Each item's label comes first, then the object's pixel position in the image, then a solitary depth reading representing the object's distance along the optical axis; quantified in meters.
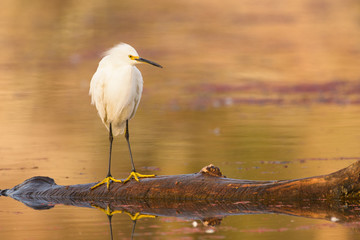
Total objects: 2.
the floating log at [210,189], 16.94
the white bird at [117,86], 18.53
